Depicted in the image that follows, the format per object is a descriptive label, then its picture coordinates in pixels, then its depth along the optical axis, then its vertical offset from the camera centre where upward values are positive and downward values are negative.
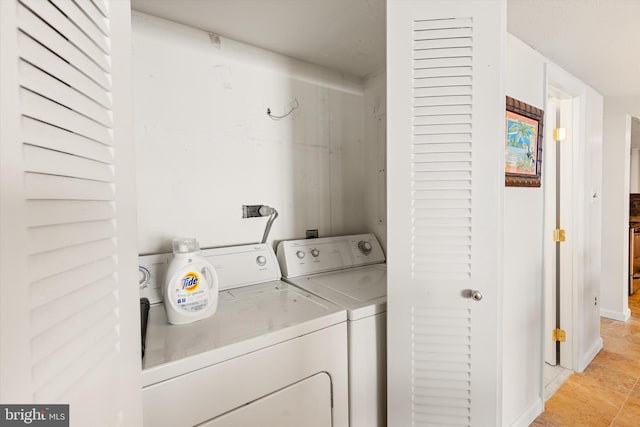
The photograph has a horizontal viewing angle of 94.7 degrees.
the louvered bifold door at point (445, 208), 1.15 -0.03
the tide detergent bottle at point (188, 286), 1.16 -0.34
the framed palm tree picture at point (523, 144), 1.60 +0.33
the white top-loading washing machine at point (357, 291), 1.27 -0.45
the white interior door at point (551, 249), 2.38 -0.40
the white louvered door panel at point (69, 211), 0.35 -0.01
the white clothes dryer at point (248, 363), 0.90 -0.55
